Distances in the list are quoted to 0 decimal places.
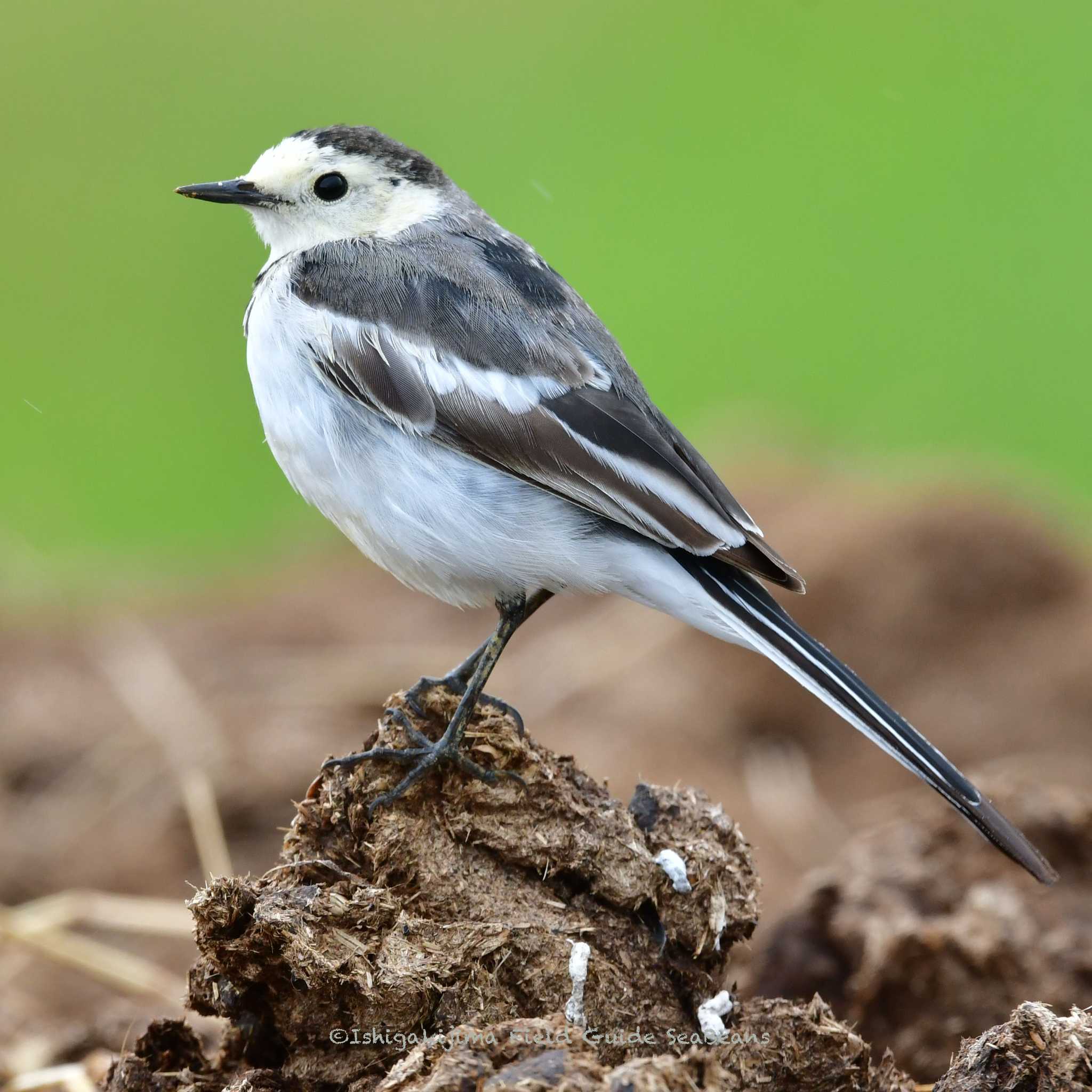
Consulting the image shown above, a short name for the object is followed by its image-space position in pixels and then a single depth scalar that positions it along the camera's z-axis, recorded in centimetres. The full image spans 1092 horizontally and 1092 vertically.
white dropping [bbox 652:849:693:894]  658
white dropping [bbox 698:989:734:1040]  630
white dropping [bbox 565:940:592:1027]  607
